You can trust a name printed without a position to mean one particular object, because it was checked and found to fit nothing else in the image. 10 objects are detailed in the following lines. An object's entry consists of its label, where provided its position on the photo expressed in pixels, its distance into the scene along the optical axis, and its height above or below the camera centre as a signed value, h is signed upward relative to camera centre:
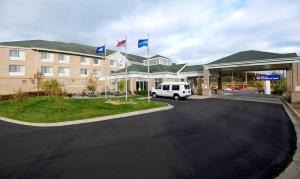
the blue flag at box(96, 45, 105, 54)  24.53 +5.24
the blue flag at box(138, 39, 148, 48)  21.59 +5.29
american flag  22.15 +5.41
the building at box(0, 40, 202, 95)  33.38 +4.50
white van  26.05 +0.16
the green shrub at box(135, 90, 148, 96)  34.65 -0.33
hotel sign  41.25 +3.00
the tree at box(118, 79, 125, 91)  34.66 +1.07
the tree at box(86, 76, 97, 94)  35.11 +1.17
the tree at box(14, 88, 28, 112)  17.06 -0.52
